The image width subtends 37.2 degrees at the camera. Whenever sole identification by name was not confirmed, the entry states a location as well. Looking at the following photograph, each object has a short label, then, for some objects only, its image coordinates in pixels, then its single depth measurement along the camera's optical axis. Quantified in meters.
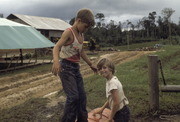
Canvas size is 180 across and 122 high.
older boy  3.60
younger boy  3.23
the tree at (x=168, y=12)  38.06
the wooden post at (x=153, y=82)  4.62
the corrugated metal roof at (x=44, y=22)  31.87
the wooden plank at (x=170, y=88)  4.70
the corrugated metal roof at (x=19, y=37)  14.48
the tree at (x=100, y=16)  52.73
